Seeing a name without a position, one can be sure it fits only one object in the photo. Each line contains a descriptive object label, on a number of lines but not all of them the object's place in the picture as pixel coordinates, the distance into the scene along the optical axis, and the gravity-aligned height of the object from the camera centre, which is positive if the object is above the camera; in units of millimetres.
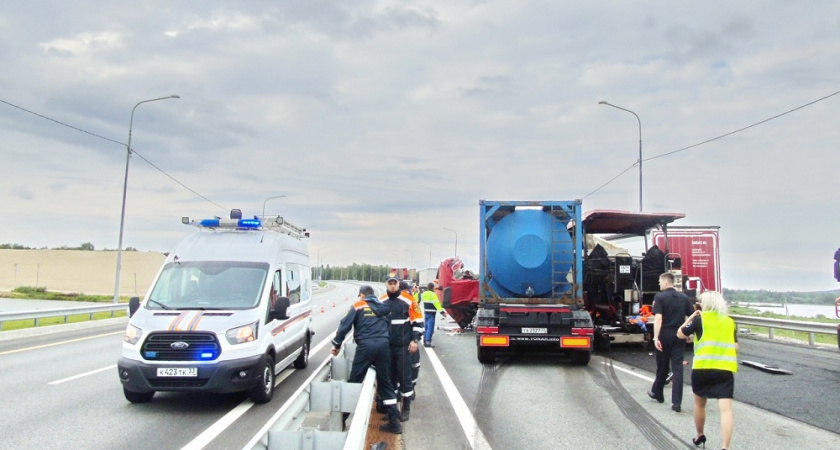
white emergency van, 7234 -485
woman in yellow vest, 5812 -689
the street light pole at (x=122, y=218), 26266 +2577
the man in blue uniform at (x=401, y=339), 7258 -680
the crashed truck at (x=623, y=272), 14219 +431
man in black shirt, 8242 -471
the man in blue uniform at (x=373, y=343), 6660 -673
